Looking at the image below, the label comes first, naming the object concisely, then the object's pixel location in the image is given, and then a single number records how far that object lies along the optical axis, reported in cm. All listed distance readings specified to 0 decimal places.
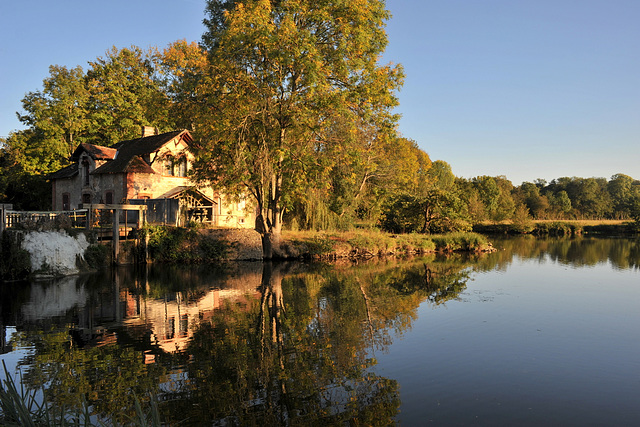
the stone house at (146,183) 3503
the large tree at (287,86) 2381
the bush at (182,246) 3019
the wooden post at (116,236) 2762
